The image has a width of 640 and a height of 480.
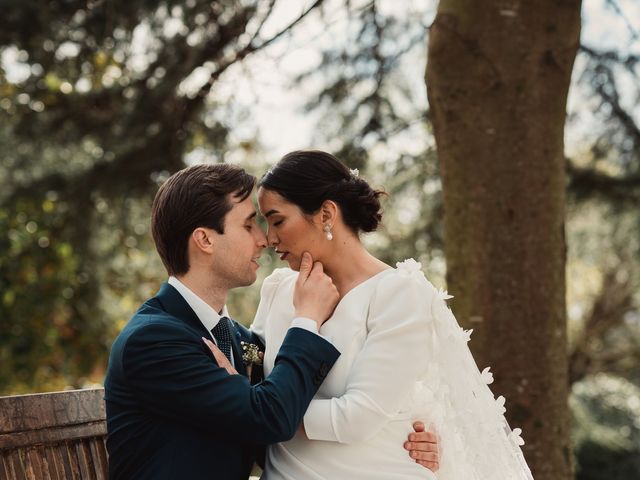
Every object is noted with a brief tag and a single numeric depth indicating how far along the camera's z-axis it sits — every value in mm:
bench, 2496
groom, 2467
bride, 2588
